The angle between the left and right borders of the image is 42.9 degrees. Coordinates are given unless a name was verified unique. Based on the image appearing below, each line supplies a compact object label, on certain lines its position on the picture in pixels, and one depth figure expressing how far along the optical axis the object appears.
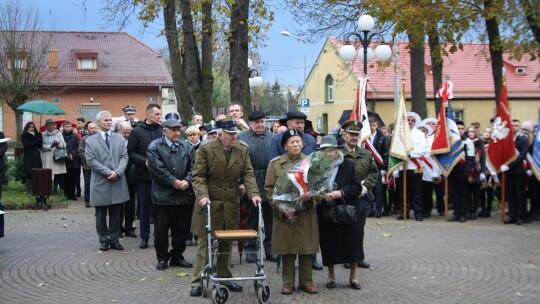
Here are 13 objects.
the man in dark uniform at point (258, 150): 9.70
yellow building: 45.25
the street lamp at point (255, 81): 29.17
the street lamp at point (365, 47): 18.58
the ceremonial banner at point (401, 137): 14.09
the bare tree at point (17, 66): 35.03
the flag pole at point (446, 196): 14.15
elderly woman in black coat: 8.27
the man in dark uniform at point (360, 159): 9.04
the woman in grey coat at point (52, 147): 17.61
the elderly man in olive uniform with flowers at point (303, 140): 9.31
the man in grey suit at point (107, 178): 10.80
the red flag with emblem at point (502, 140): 13.69
